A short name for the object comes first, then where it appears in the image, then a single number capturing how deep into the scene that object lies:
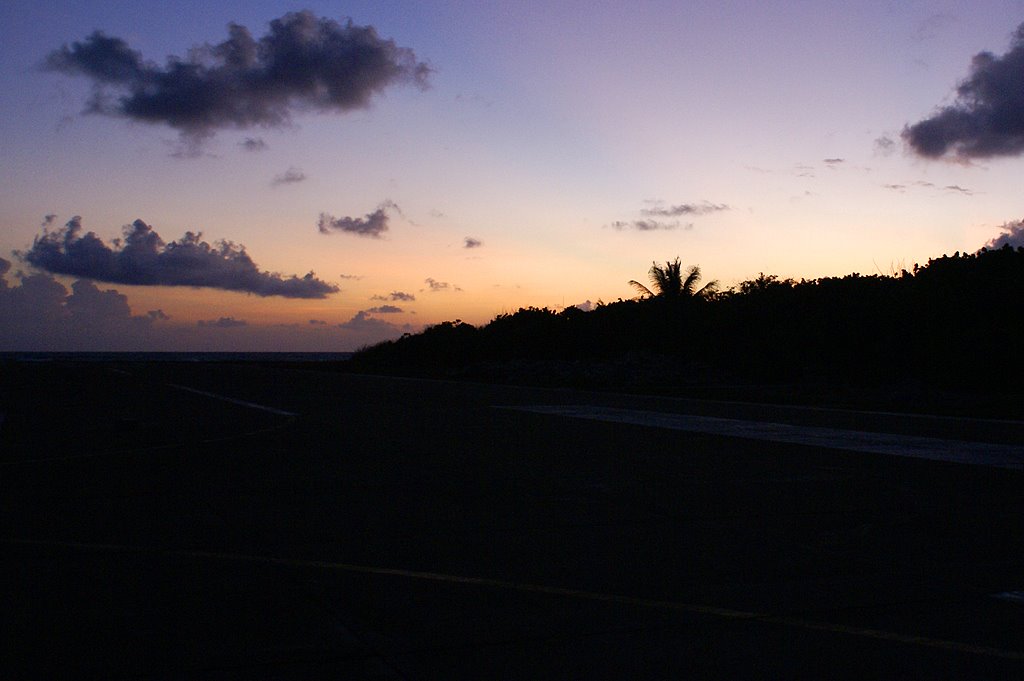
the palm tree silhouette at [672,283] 52.25
